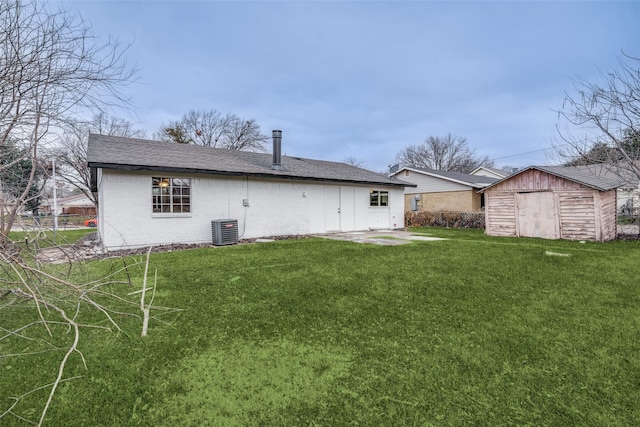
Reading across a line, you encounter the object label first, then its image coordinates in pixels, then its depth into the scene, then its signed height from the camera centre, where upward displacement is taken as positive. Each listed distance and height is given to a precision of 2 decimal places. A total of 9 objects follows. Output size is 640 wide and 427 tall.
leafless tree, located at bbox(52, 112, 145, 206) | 21.25 +4.21
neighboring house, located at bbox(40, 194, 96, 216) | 38.62 +2.36
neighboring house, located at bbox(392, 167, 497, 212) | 20.06 +1.83
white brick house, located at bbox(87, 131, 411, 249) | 8.55 +0.93
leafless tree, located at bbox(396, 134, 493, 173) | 40.84 +8.43
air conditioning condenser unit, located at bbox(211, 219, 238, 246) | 9.33 -0.35
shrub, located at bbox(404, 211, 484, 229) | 15.97 -0.16
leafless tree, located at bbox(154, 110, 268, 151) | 29.36 +8.76
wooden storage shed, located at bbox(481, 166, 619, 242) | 10.30 +0.36
